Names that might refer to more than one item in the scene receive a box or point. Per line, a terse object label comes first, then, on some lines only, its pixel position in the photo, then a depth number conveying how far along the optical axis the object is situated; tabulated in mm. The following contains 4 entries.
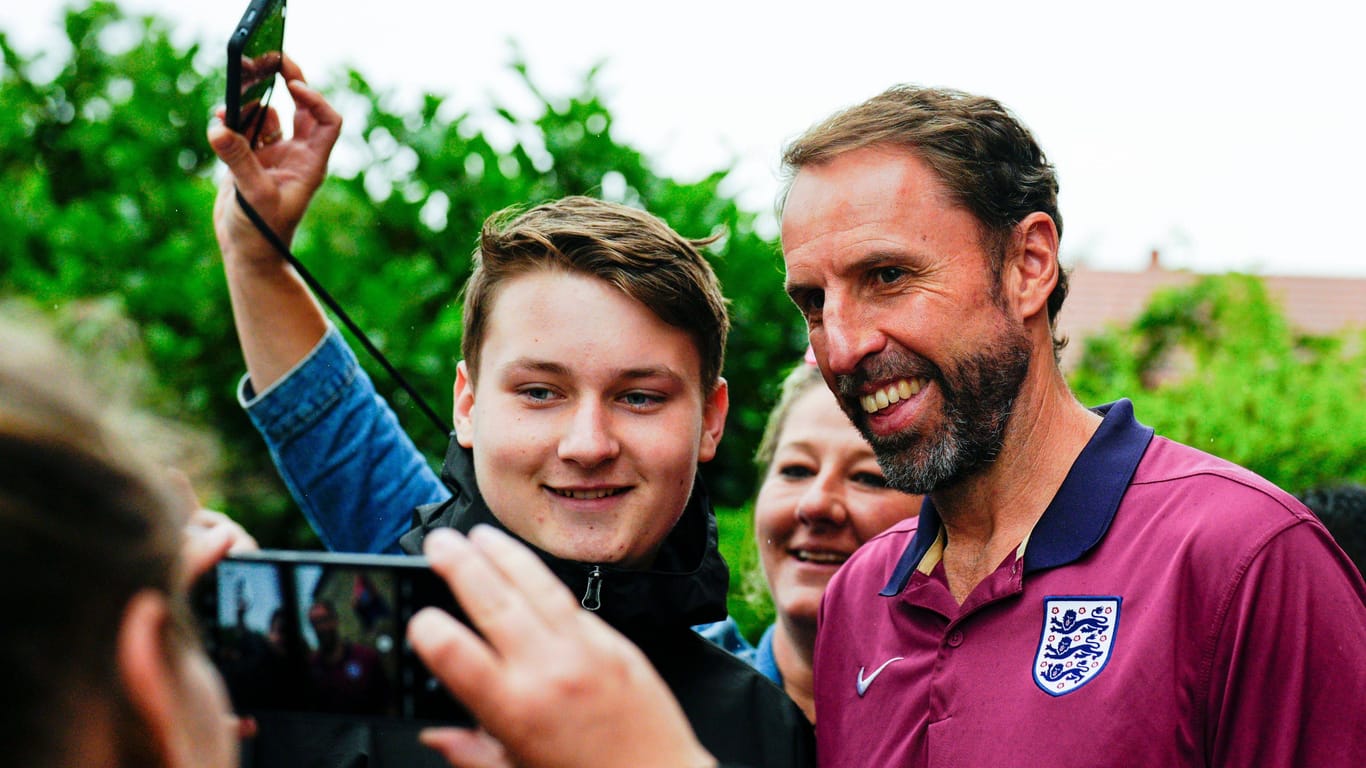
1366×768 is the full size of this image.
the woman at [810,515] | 1701
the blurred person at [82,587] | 794
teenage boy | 1377
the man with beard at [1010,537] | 1245
